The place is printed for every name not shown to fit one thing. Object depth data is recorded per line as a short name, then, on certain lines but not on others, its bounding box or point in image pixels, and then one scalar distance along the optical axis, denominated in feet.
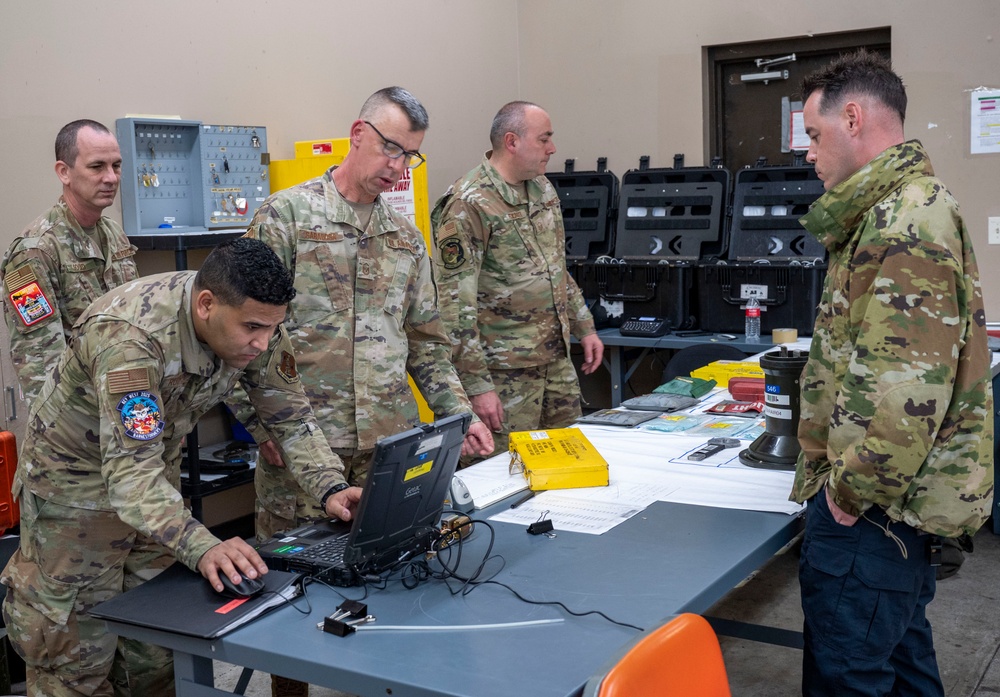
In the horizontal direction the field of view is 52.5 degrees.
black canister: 8.40
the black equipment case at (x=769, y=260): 16.46
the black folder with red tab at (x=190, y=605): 5.72
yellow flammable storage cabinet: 15.15
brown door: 18.92
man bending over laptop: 6.30
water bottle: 16.51
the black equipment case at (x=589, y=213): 18.79
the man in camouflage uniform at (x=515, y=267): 11.82
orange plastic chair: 4.38
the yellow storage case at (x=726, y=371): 12.40
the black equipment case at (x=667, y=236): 17.62
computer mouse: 5.99
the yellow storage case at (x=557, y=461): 8.27
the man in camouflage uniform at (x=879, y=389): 6.11
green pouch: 11.78
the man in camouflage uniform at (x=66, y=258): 10.91
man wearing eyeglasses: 8.86
